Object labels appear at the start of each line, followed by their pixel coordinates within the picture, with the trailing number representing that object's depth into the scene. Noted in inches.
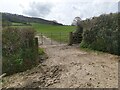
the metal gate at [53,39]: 331.3
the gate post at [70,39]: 306.3
